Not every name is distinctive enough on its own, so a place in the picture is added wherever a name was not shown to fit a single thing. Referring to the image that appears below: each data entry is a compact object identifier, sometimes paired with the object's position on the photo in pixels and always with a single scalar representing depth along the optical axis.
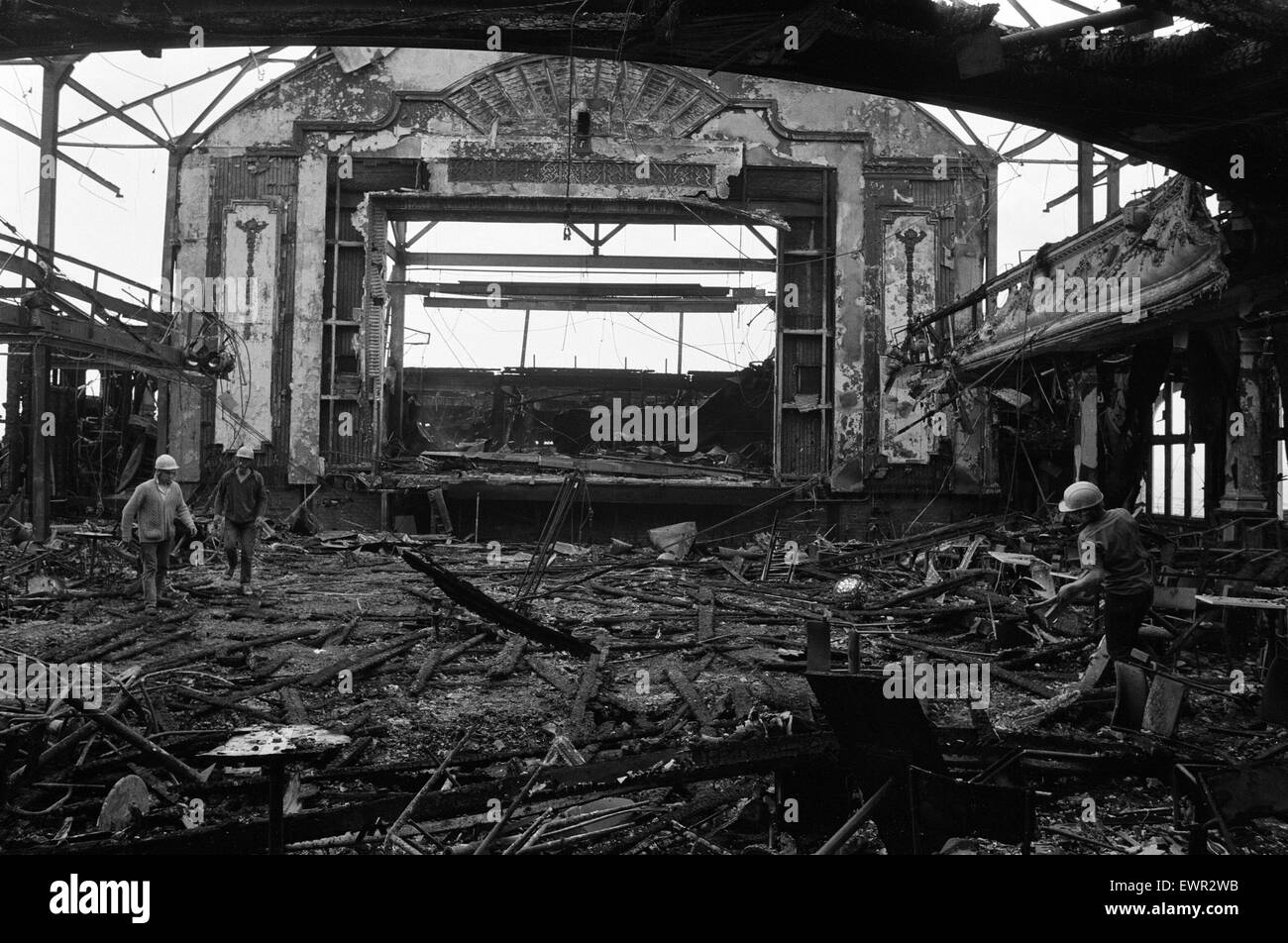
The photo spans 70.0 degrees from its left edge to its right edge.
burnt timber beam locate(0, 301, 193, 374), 11.11
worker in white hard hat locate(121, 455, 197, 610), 9.38
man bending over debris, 6.46
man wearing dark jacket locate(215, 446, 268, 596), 10.57
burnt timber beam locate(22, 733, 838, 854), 3.58
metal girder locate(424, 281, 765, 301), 19.28
